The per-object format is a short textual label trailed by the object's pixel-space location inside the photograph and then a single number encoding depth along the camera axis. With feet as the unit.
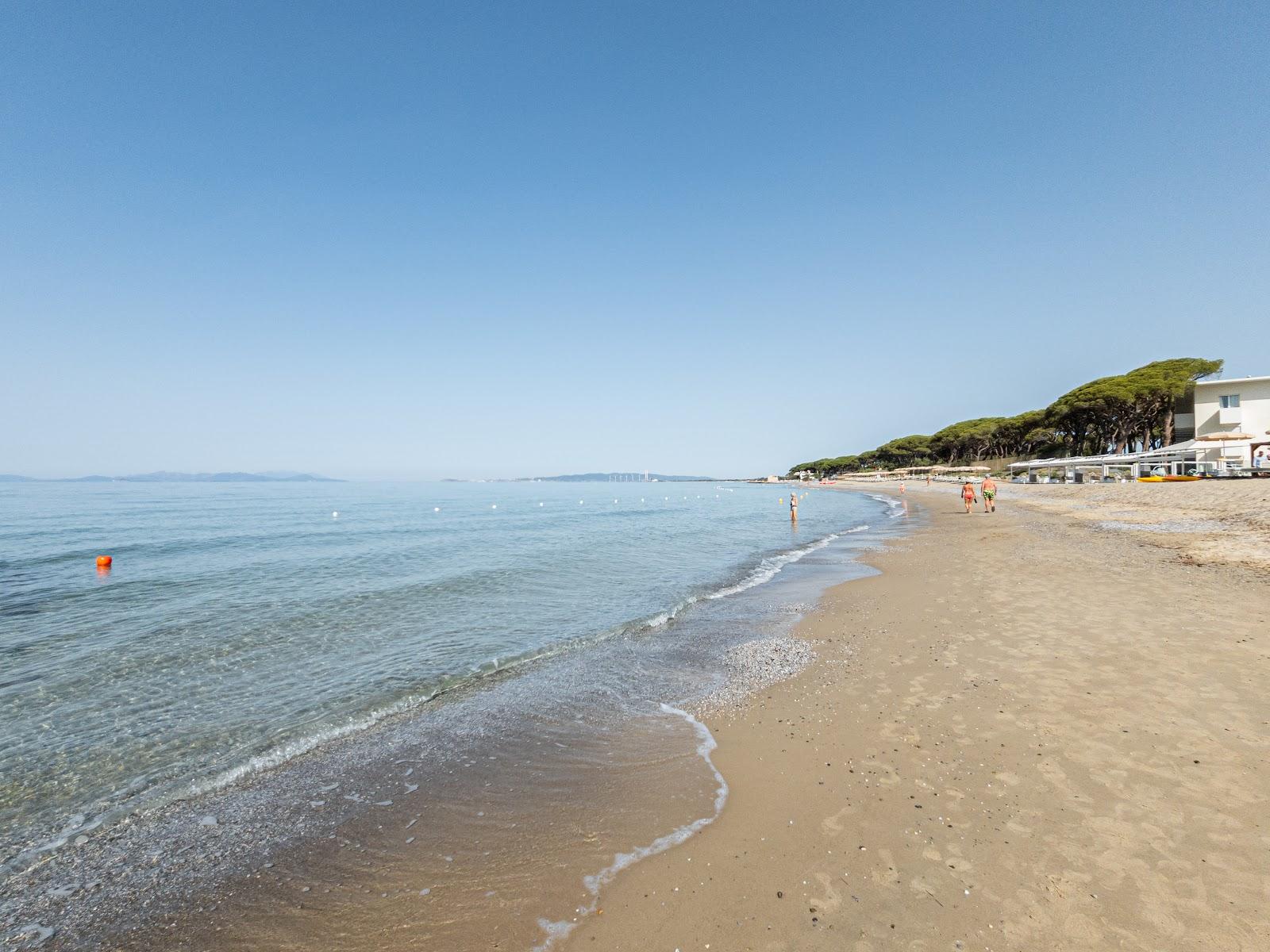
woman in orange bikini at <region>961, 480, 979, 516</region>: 105.81
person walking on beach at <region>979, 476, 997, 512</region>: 107.55
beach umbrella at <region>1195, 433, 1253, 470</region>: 142.20
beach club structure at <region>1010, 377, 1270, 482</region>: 140.87
